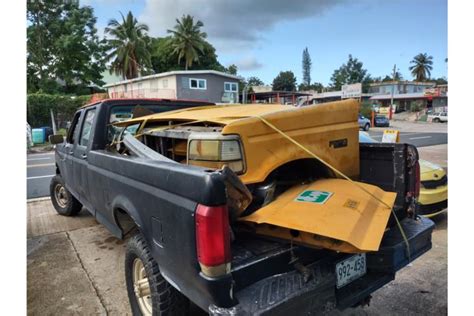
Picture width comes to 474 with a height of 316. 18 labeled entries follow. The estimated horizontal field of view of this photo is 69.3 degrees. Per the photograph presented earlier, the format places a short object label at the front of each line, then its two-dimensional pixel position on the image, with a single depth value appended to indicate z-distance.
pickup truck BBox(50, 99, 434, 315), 1.81
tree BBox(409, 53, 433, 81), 80.25
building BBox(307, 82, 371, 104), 38.22
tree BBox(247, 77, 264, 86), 97.15
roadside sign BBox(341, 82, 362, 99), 38.42
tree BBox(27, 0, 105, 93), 33.59
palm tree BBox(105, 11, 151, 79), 40.71
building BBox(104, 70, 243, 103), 31.44
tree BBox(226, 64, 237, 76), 63.54
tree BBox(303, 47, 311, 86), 126.50
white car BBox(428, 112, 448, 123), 40.78
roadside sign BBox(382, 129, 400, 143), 5.89
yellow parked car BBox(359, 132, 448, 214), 4.77
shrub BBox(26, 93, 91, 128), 26.41
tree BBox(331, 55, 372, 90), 100.44
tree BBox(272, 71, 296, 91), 93.56
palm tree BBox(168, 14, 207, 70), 43.81
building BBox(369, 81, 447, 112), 55.79
